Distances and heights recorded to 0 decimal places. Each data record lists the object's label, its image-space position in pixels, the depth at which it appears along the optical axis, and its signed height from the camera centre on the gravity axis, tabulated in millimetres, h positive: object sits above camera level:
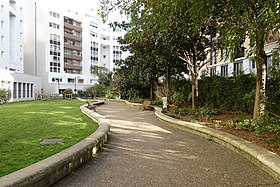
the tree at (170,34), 6957 +2107
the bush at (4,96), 26230 -753
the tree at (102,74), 59441 +3426
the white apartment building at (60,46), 59719 +10059
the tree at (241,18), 5012 +1495
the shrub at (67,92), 45262 -567
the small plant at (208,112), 12828 -1050
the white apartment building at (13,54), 34131 +5247
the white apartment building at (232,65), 20488 +2412
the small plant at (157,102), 22372 -1041
